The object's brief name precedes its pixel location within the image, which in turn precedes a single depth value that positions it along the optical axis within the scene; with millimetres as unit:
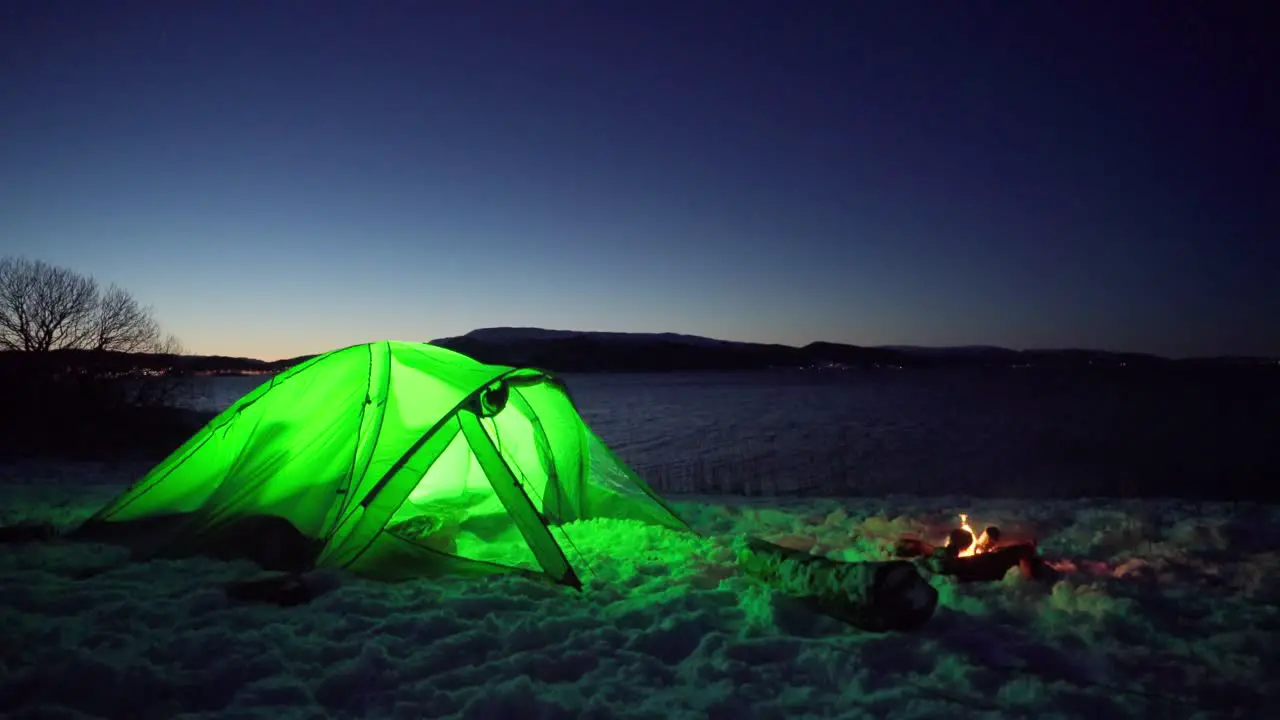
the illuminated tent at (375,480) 5629
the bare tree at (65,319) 23719
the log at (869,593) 4395
